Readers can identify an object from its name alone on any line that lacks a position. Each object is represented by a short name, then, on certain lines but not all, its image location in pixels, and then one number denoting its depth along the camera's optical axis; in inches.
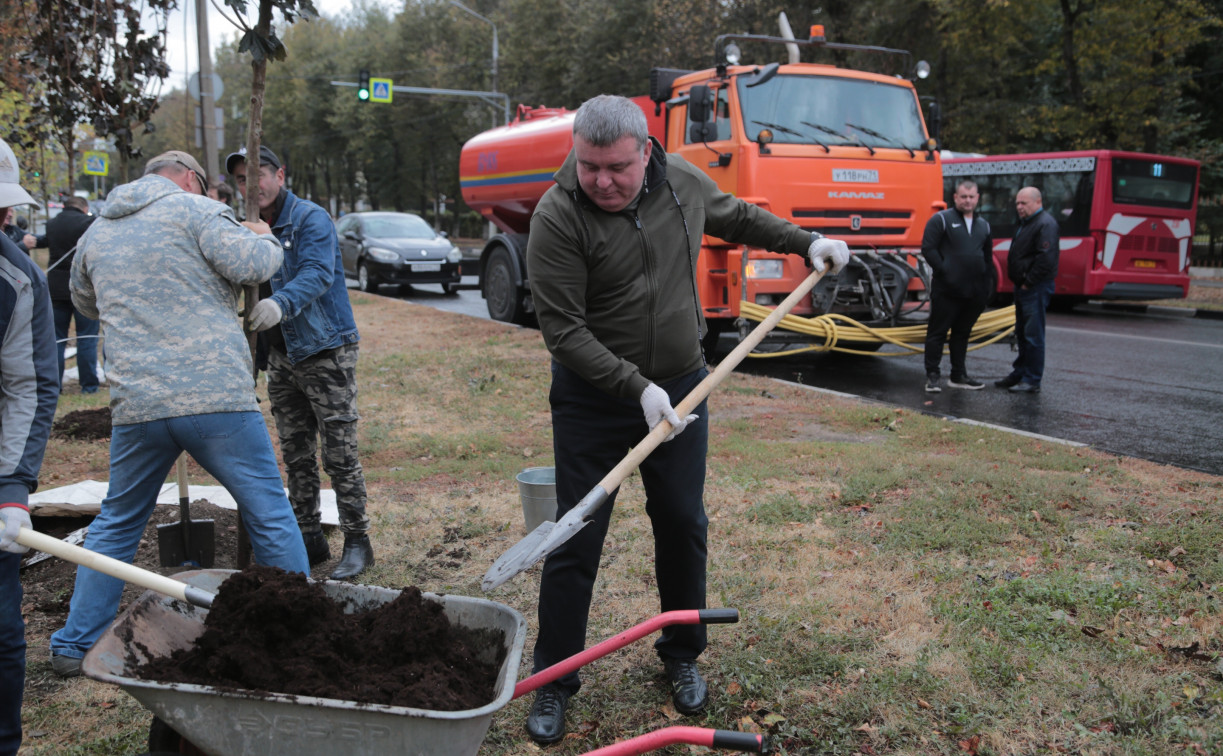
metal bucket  178.1
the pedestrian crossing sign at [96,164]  852.0
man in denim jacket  161.8
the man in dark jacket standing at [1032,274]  334.3
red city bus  628.1
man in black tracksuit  327.3
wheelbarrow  82.4
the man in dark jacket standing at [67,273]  340.8
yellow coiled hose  337.4
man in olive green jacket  110.3
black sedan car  712.4
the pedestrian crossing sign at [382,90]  1006.4
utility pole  270.5
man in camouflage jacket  122.2
